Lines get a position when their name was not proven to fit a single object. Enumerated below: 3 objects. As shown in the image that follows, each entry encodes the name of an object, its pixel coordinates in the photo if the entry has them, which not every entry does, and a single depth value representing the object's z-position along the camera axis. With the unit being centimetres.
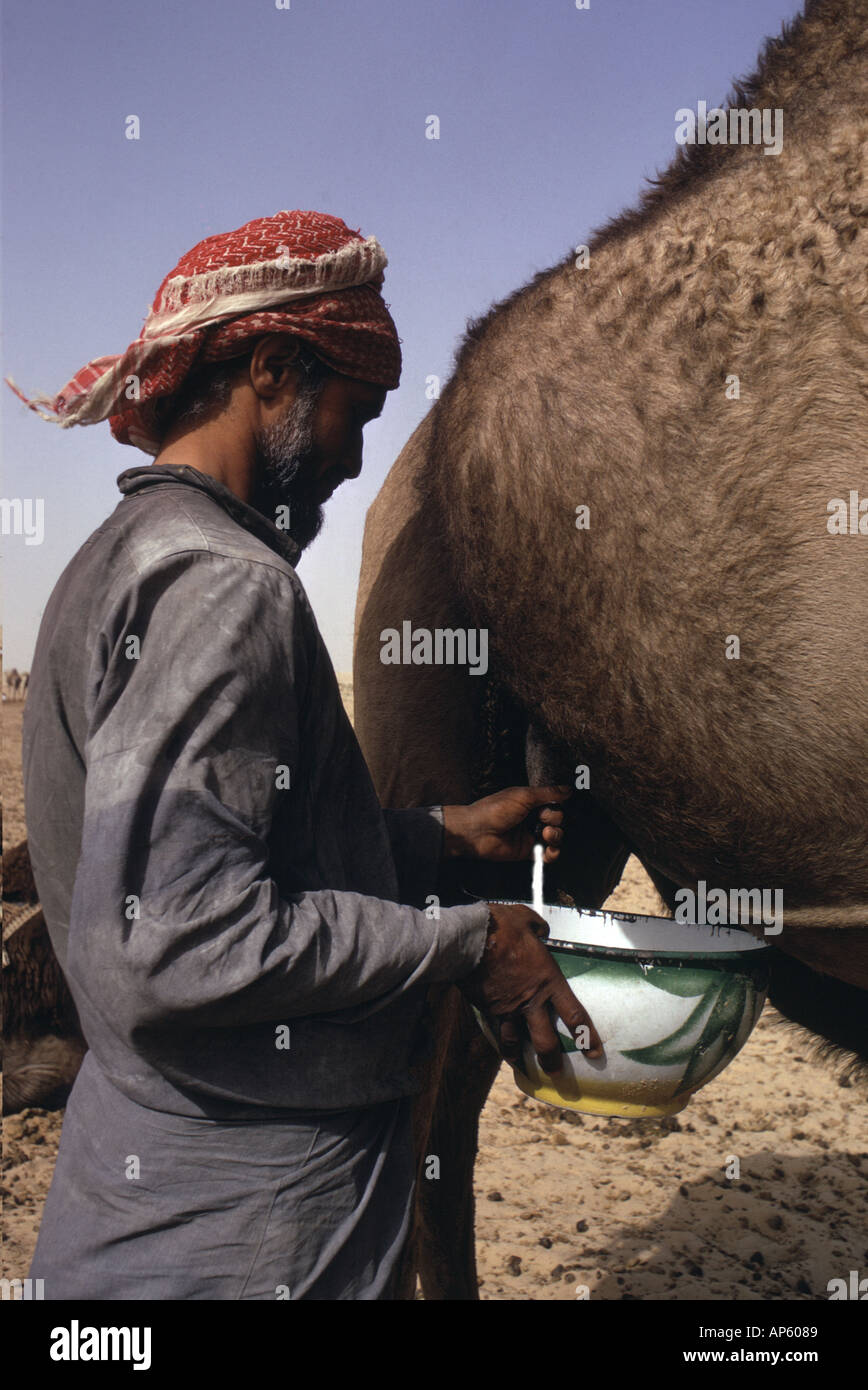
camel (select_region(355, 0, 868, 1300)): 187
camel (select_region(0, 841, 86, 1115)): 239
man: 139
